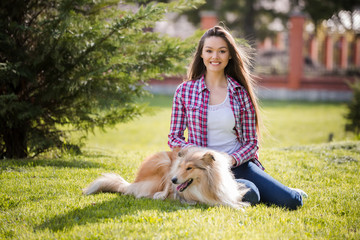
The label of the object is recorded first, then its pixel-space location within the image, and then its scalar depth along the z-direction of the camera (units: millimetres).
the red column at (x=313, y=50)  27266
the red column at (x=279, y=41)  33262
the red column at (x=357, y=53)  25188
